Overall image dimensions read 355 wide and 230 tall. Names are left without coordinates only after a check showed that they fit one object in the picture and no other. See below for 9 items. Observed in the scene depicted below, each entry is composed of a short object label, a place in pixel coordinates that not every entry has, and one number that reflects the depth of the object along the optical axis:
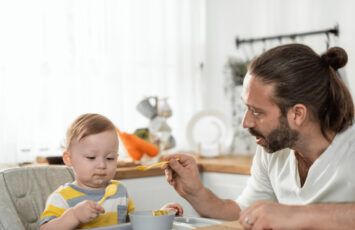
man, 1.83
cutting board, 1.51
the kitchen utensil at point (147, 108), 3.62
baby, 1.80
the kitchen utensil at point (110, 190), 1.78
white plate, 3.87
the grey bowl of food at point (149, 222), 1.48
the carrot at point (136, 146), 3.29
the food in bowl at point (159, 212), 1.56
